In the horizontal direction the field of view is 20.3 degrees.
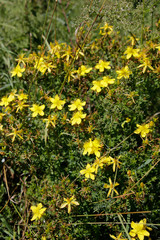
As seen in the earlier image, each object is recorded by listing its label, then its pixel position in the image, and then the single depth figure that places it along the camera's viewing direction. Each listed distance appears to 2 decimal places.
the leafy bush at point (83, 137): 0.66
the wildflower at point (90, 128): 0.67
